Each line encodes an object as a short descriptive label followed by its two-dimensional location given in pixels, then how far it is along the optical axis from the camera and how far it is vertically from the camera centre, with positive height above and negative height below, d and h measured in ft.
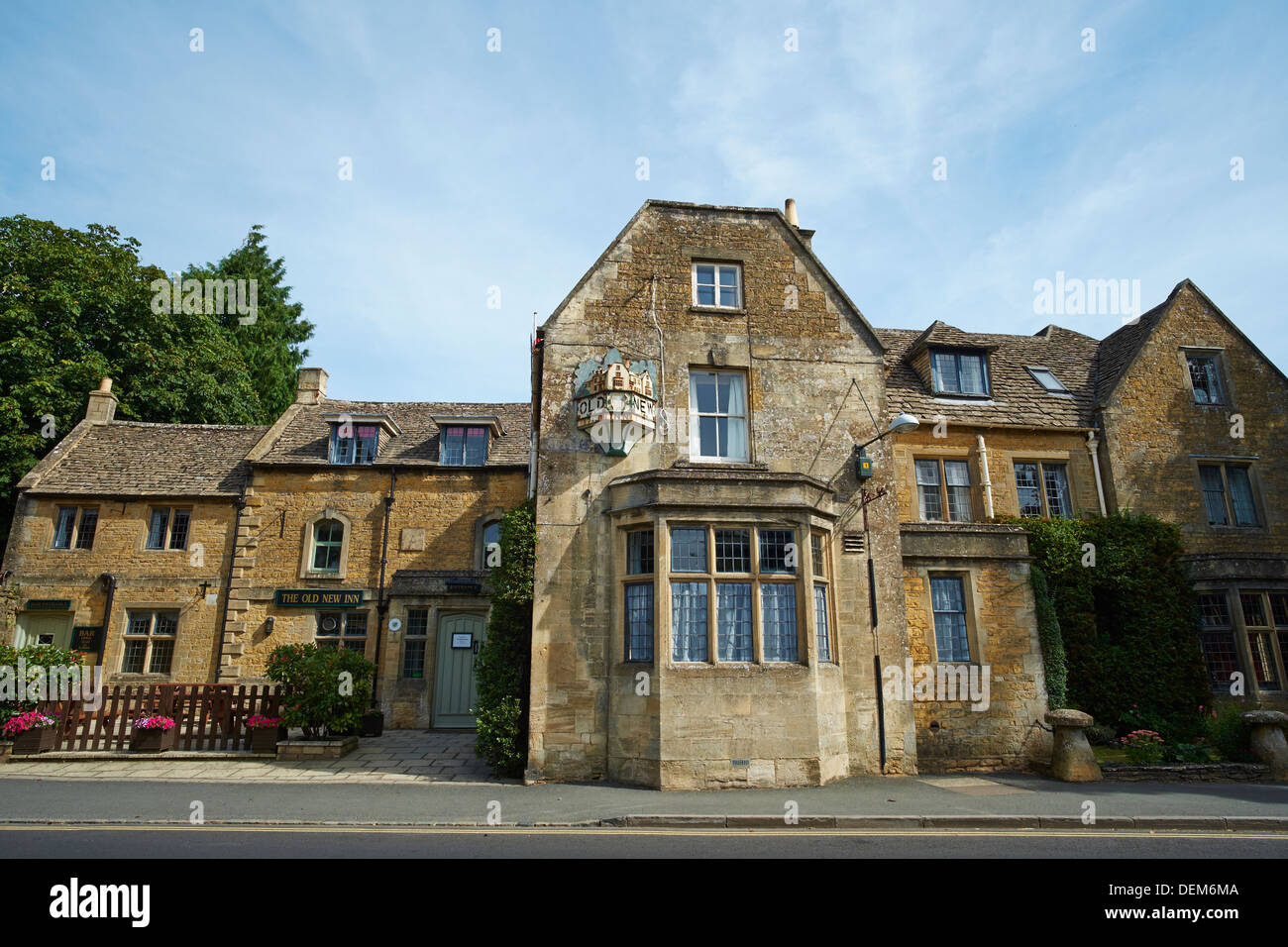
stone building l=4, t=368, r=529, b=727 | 66.39 +9.24
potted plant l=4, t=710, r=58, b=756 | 44.73 -5.48
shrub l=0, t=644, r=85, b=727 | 45.03 -0.83
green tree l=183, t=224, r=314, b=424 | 118.62 +56.57
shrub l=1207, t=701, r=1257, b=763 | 43.91 -6.53
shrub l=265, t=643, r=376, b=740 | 46.73 -3.02
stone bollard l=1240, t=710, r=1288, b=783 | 42.22 -6.31
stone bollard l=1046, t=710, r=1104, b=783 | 40.32 -6.65
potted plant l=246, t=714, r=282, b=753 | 46.06 -5.94
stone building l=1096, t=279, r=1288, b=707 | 54.13 +15.56
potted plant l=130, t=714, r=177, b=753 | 45.91 -5.87
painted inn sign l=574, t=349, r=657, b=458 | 42.14 +14.63
